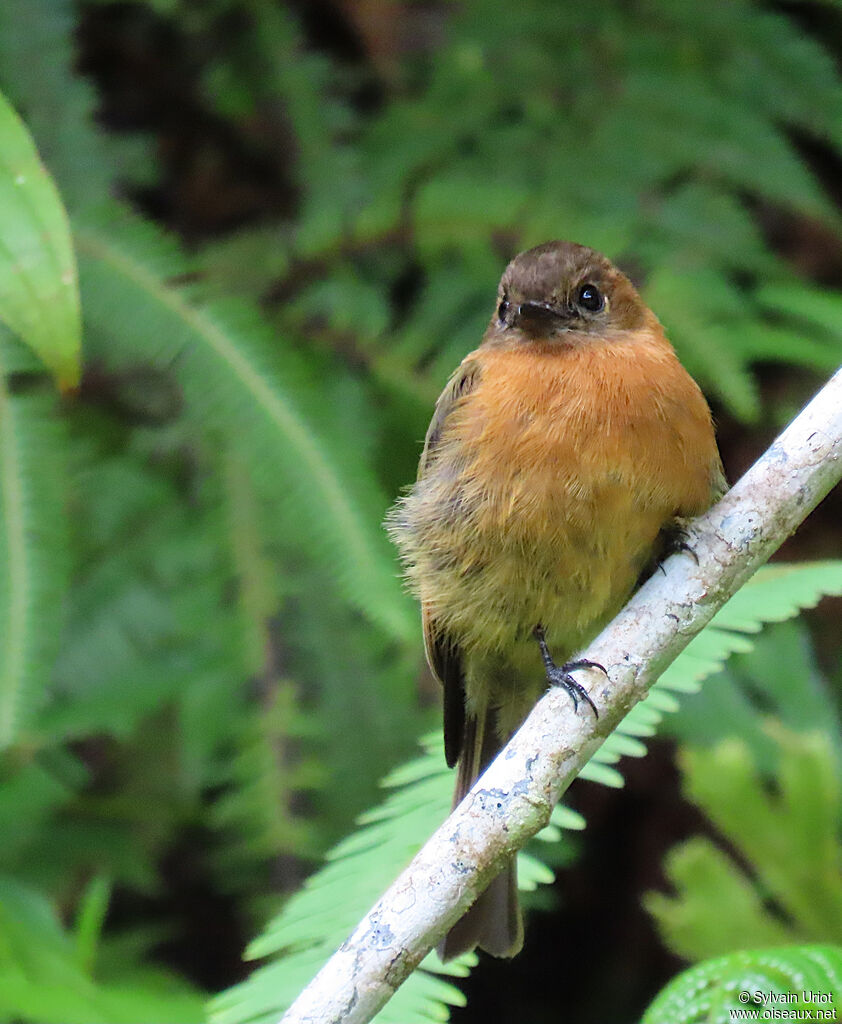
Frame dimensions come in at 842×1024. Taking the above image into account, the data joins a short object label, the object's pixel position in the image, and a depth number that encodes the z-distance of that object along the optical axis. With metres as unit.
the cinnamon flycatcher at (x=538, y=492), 5.01
